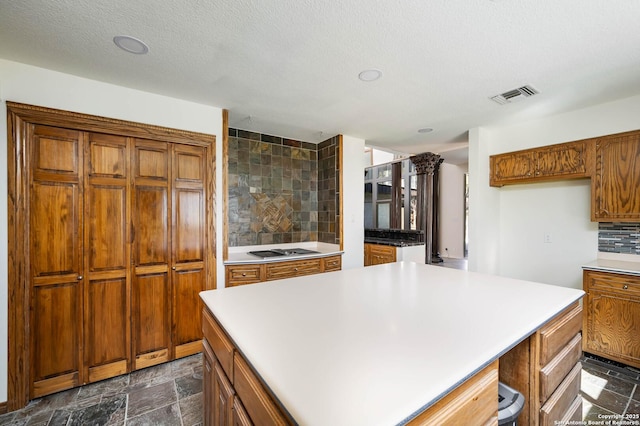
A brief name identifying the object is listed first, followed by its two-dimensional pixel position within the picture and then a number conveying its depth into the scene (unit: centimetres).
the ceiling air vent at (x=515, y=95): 239
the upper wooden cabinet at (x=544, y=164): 280
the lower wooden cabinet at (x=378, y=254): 430
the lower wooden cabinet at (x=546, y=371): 120
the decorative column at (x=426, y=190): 604
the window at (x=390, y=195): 689
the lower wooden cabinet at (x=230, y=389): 76
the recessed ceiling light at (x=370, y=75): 210
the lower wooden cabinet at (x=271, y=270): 290
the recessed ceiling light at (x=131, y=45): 171
